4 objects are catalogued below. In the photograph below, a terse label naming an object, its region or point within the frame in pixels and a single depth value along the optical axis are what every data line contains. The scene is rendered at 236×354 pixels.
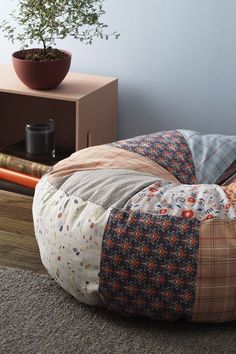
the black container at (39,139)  2.92
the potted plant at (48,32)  2.71
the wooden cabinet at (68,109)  2.78
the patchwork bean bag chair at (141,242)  1.75
